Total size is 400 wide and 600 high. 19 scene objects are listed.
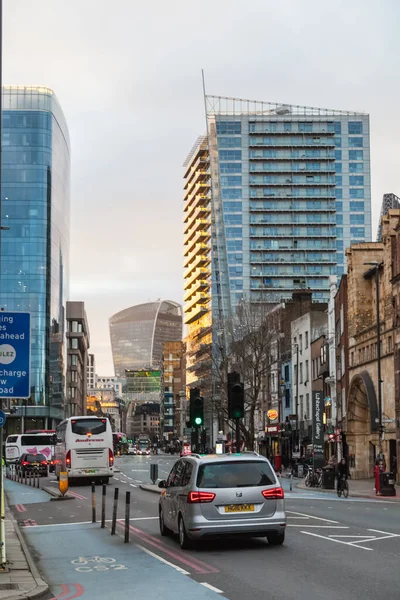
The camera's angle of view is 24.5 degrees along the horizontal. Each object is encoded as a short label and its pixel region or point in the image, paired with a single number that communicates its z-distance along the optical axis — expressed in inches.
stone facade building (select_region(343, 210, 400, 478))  2244.1
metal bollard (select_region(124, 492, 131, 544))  749.3
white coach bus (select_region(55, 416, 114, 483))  1811.0
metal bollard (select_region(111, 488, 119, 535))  809.5
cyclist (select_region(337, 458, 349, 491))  1572.3
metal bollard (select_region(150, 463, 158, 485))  1826.2
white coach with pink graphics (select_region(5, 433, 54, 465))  2819.9
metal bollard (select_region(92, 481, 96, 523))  954.7
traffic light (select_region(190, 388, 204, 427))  1238.3
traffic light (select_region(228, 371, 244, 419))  986.7
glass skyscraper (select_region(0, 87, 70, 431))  5802.2
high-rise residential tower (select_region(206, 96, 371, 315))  6978.4
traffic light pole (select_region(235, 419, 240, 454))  987.5
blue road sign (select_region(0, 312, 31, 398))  576.7
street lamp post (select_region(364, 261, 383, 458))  1841.4
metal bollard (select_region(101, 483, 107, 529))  898.4
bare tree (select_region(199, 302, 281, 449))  2851.9
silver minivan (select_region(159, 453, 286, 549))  665.6
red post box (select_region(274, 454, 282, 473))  2527.1
